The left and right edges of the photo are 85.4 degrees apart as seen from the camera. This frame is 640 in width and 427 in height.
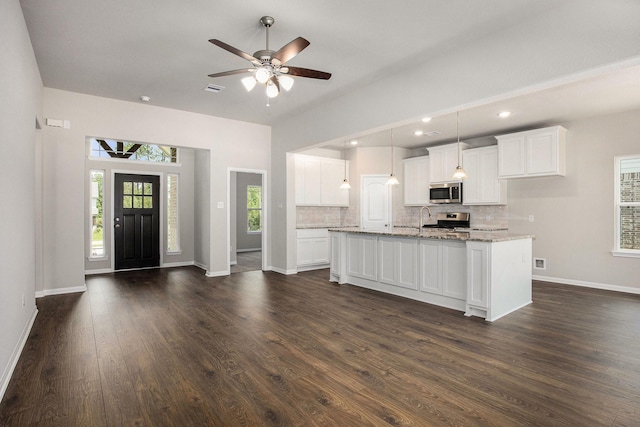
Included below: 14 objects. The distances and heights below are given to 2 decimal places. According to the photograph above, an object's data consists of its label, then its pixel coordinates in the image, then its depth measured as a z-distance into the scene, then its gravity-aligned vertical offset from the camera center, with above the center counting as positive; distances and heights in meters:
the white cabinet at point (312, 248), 7.07 -0.78
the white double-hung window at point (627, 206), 5.21 +0.05
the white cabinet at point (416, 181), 7.63 +0.67
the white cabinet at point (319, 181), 7.32 +0.64
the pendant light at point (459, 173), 5.02 +0.54
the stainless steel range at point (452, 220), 7.17 -0.22
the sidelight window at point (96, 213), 6.68 -0.04
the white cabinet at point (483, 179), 6.39 +0.58
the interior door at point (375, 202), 7.87 +0.19
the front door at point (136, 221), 6.98 -0.20
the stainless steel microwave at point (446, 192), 6.96 +0.36
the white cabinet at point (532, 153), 5.56 +0.95
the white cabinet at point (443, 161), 6.99 +1.01
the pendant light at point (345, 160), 8.01 +1.18
